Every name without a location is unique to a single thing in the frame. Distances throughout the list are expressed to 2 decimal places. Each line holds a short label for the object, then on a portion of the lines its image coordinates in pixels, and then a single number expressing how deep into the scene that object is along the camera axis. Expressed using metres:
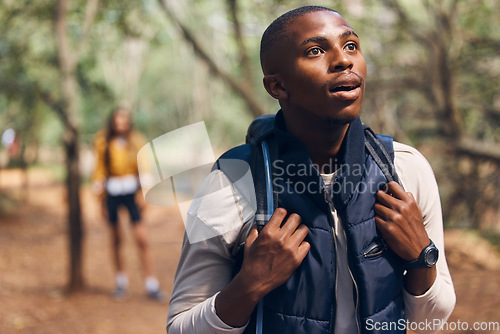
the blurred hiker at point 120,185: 5.92
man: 1.22
